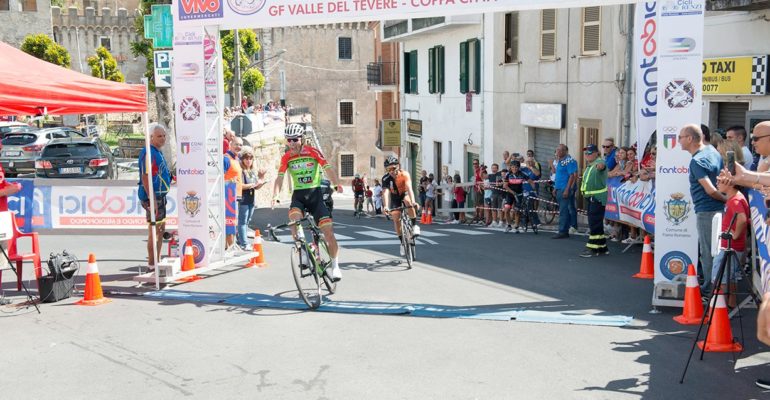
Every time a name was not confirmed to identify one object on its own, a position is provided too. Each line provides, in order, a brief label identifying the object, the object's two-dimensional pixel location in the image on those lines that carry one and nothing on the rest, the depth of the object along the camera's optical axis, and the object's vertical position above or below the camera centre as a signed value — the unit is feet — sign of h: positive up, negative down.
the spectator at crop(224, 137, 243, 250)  45.73 -2.61
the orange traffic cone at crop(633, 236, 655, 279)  38.96 -6.38
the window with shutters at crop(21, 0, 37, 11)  228.02 +33.18
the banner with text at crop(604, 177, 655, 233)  45.34 -4.38
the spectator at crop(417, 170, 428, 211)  94.63 -6.89
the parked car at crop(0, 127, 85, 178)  112.16 -2.82
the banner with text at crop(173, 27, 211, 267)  37.96 -0.43
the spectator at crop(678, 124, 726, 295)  29.84 -1.87
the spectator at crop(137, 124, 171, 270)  38.68 -2.26
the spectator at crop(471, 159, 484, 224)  77.98 -6.63
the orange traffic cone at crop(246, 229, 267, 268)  43.34 -6.56
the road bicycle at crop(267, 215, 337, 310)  32.73 -5.32
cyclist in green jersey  34.76 -2.18
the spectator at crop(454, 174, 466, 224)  89.25 -7.46
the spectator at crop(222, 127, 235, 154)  48.99 -0.63
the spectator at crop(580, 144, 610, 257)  46.32 -4.29
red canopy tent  34.37 +1.55
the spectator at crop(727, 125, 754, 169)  37.86 -0.65
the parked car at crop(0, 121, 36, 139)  137.08 +0.57
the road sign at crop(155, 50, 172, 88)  56.39 +4.03
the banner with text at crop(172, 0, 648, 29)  32.35 +4.68
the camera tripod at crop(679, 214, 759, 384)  24.06 -4.65
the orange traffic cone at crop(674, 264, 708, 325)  29.09 -6.13
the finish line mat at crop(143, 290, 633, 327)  30.04 -6.87
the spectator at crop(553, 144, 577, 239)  53.93 -4.02
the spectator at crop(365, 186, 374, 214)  125.08 -10.14
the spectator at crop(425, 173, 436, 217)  93.03 -7.36
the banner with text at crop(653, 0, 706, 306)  30.22 -0.10
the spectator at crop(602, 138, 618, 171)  54.08 -1.83
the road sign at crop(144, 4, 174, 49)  53.52 +6.62
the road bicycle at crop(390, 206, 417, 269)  43.42 -5.57
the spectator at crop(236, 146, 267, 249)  47.96 -3.91
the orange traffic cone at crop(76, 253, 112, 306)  34.22 -6.20
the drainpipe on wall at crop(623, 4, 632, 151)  68.13 +2.94
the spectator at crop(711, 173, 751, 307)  27.91 -3.18
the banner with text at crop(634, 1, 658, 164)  44.29 +2.68
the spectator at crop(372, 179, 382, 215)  116.56 -9.85
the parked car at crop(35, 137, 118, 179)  96.17 -3.46
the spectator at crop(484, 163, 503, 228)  70.08 -6.04
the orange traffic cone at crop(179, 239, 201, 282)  39.19 -6.03
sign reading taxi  52.10 +2.98
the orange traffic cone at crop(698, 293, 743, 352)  25.59 -6.29
